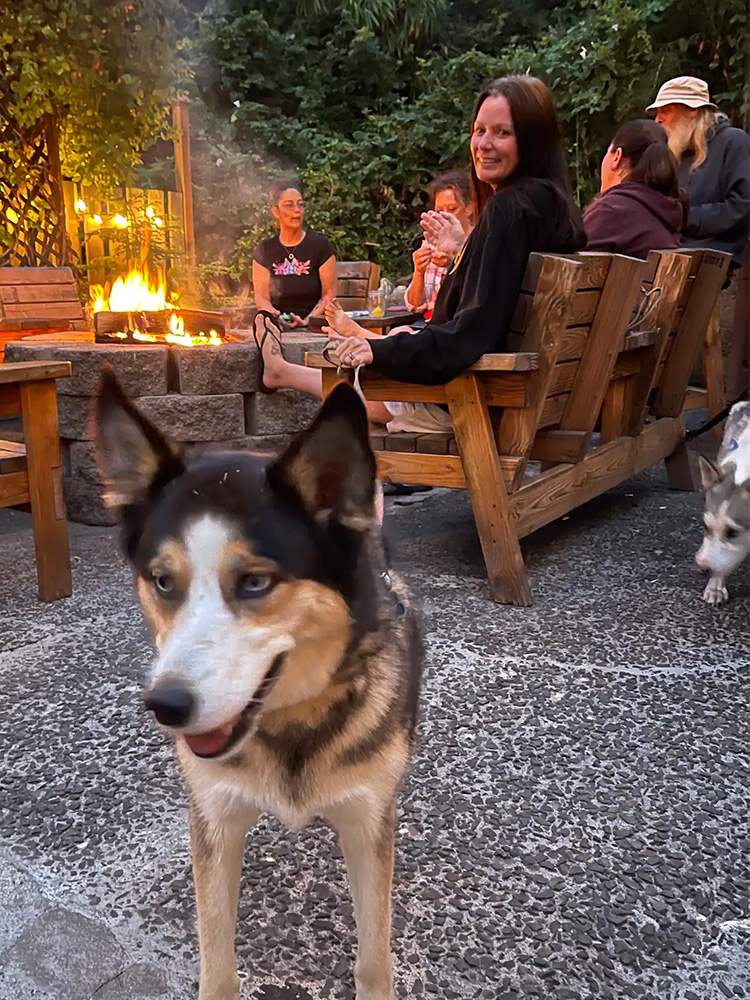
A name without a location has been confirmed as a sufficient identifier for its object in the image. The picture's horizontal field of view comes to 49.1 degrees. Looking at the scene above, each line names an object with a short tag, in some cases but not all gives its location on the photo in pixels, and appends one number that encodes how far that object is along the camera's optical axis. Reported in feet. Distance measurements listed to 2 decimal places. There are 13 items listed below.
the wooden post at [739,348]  19.29
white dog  9.82
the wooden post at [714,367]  16.46
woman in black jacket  9.42
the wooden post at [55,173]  24.44
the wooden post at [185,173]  34.24
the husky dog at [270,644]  3.66
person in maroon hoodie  13.56
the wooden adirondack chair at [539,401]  9.71
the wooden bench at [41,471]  9.84
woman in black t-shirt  19.97
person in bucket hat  16.30
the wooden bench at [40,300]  19.26
